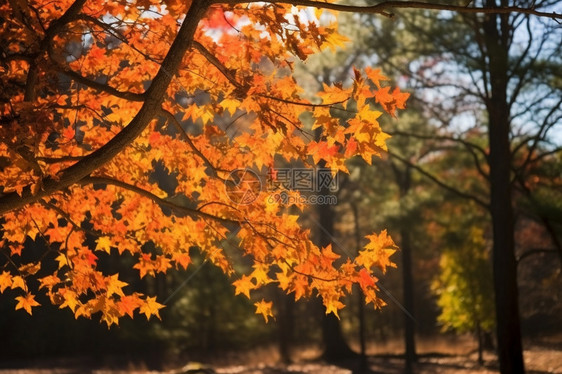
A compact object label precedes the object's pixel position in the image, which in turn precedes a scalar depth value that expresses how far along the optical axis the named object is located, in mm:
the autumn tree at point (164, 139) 4098
